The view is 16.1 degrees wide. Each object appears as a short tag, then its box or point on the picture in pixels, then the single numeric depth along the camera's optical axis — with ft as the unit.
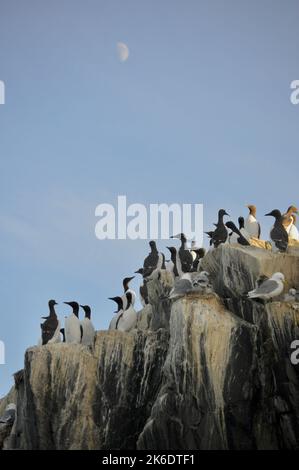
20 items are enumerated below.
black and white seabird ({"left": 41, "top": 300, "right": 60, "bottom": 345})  104.63
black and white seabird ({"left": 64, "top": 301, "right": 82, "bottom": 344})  105.09
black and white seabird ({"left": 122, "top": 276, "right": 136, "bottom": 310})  110.32
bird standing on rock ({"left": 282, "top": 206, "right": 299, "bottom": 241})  114.93
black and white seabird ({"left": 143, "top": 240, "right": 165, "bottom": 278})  116.78
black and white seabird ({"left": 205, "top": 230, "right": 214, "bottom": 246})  113.19
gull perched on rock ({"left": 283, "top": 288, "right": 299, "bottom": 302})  96.73
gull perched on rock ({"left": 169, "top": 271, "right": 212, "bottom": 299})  96.43
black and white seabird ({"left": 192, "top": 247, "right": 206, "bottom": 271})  111.89
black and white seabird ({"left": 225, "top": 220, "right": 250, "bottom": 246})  107.45
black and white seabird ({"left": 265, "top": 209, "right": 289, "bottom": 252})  104.63
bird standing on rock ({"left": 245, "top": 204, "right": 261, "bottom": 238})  118.11
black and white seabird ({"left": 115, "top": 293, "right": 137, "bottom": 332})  104.83
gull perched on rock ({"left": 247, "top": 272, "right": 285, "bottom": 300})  95.35
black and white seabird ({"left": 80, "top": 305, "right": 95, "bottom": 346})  106.42
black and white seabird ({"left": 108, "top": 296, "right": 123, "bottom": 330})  106.11
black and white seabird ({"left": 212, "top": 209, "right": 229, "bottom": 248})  111.24
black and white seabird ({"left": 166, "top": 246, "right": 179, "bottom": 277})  111.45
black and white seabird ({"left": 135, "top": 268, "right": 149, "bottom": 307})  116.16
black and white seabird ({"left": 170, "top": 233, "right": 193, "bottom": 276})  109.70
